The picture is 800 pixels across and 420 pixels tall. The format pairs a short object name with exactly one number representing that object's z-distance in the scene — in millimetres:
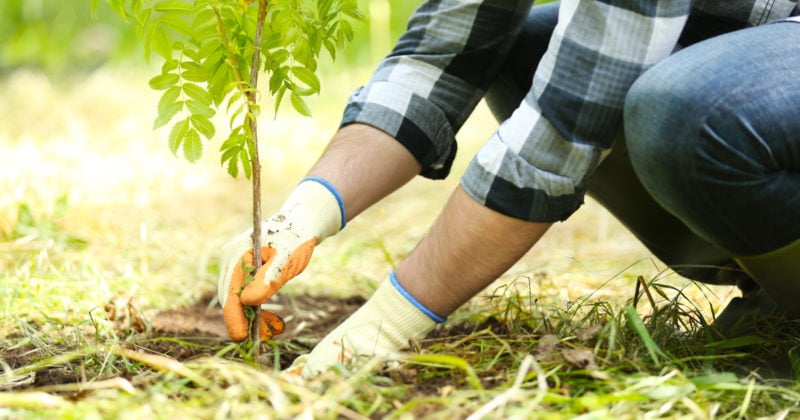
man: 2132
